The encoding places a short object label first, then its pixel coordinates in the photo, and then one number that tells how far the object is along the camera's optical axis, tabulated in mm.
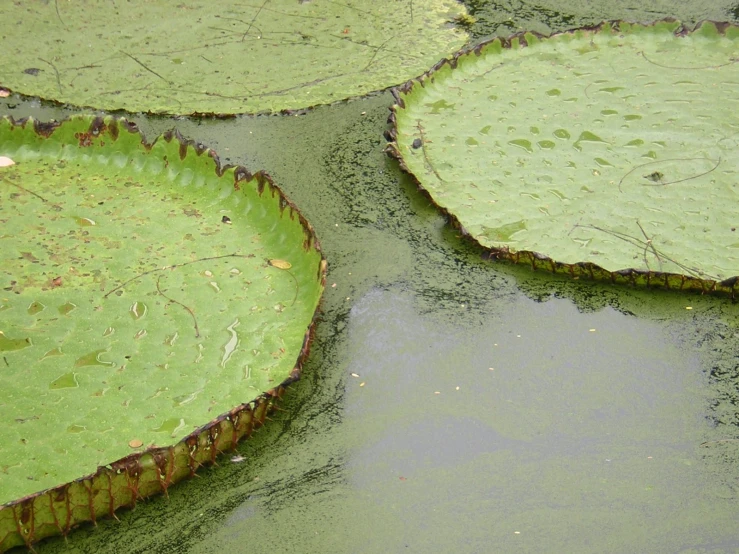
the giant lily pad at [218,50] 7154
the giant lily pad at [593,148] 6441
